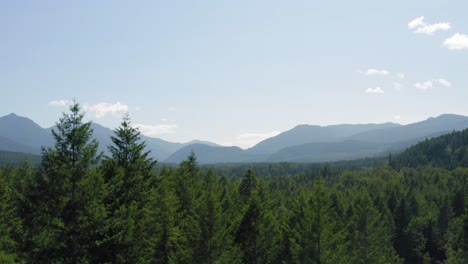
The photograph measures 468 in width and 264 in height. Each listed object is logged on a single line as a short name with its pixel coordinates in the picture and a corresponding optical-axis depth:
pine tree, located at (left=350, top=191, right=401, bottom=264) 47.19
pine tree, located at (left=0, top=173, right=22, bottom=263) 32.22
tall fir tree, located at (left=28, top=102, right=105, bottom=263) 18.52
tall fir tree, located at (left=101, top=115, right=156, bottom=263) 21.08
